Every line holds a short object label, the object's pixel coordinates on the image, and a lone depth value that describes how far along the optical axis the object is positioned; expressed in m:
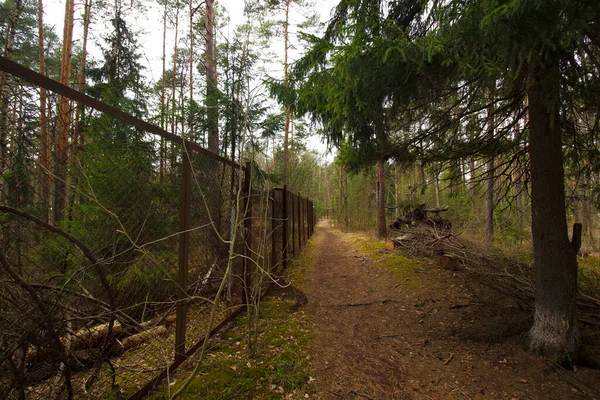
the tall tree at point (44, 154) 1.37
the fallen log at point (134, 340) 2.67
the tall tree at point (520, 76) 1.78
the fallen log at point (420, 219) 8.35
